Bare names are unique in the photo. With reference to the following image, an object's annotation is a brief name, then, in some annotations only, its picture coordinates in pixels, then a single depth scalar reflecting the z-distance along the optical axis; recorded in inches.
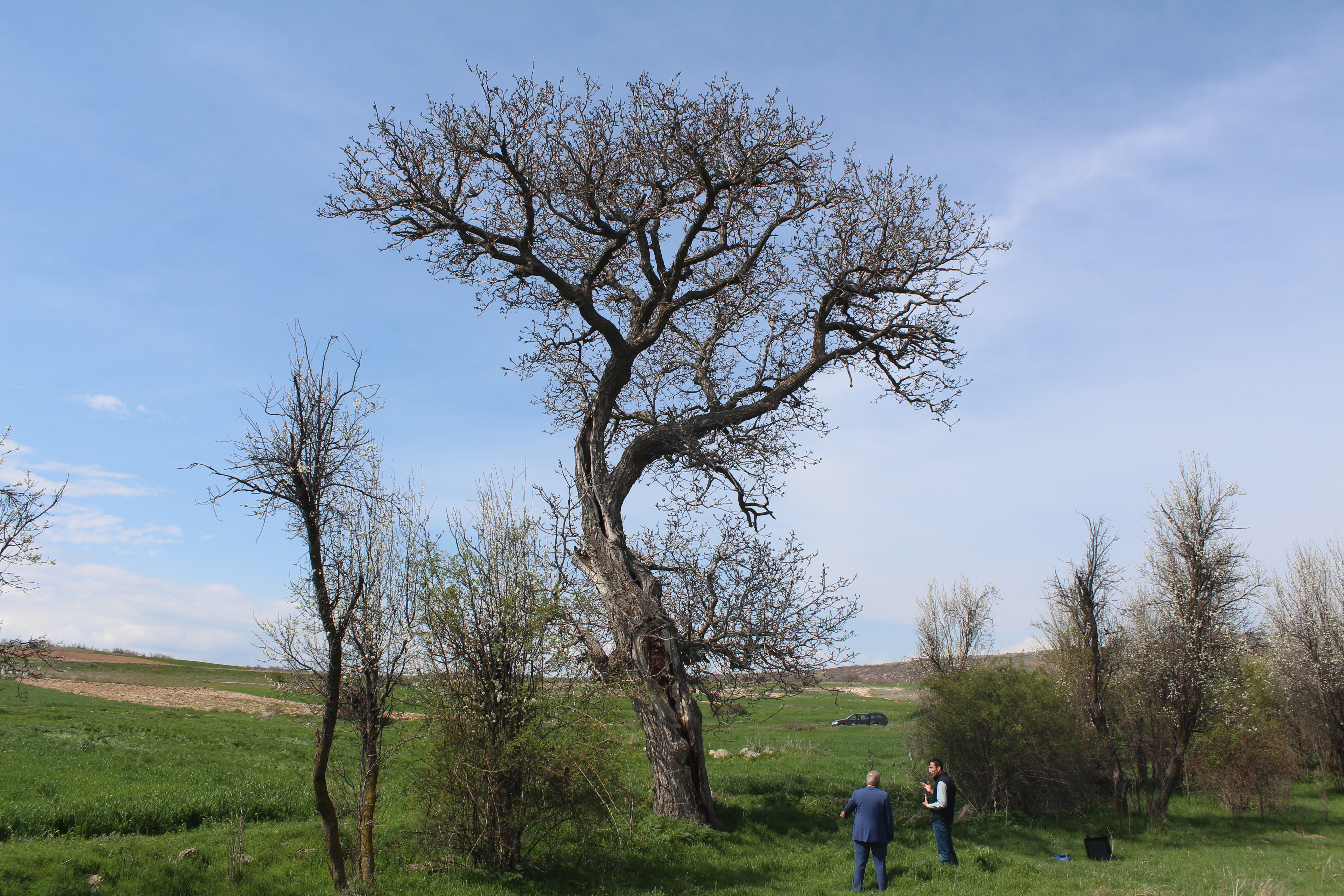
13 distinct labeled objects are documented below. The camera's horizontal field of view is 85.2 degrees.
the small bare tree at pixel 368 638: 338.0
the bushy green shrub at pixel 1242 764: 754.8
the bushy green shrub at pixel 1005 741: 617.0
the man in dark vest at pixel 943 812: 407.8
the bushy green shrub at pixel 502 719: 327.3
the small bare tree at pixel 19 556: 422.3
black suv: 2154.3
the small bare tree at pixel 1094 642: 629.9
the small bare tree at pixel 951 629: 1547.7
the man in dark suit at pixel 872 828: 374.6
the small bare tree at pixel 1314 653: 1043.3
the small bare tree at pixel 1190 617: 690.8
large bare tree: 475.8
